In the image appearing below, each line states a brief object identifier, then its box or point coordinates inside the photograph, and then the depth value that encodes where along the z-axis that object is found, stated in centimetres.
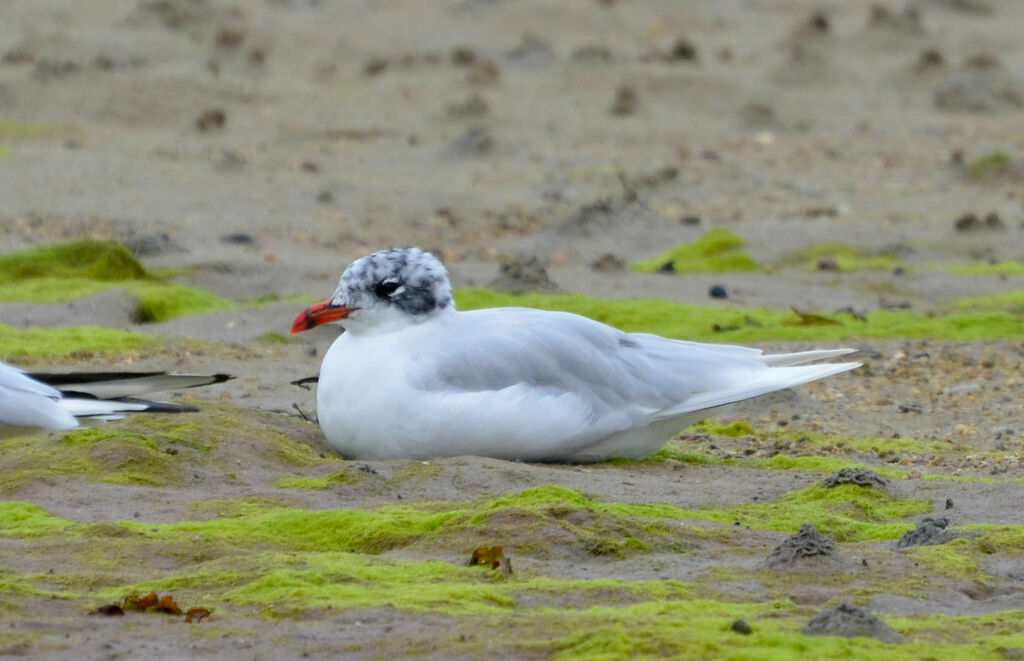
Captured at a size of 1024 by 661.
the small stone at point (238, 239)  1234
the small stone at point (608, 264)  1176
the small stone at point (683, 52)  2053
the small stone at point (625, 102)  1844
